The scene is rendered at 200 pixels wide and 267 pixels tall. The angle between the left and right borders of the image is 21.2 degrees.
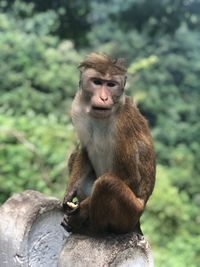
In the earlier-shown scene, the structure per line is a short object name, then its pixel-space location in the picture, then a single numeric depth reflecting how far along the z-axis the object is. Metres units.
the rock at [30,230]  2.82
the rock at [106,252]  2.34
